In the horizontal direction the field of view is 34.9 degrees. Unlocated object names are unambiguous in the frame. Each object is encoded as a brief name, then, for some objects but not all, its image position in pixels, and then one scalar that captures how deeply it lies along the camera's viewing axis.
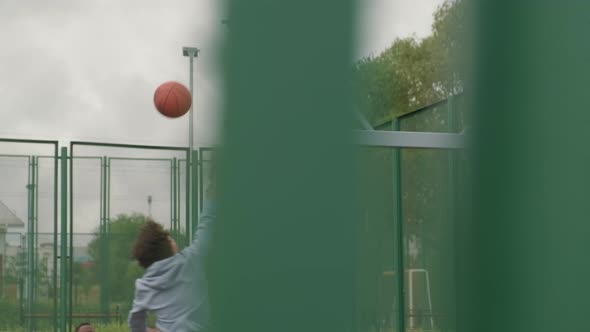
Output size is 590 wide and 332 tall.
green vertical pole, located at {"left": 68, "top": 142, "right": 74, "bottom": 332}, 10.95
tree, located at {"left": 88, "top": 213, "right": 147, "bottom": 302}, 11.47
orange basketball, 9.73
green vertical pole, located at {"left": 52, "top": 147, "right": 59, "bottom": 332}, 10.93
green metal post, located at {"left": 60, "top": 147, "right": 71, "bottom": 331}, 10.91
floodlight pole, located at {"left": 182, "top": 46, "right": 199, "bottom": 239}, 11.45
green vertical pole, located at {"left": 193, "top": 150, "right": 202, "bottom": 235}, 11.08
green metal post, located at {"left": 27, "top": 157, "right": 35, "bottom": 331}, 10.98
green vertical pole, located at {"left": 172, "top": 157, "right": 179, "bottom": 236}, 11.64
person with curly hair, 3.85
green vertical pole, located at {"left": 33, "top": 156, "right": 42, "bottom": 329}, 11.04
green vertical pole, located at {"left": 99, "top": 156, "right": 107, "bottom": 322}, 11.45
